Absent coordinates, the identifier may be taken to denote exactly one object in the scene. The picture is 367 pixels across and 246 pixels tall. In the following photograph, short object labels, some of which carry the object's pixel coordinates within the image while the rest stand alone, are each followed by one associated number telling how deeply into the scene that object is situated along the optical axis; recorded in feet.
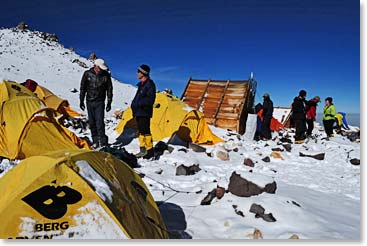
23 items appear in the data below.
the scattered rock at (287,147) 21.00
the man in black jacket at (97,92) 14.75
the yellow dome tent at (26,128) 12.07
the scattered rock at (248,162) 15.66
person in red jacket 27.30
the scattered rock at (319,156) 18.69
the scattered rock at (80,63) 67.87
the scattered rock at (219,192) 9.39
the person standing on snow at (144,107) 14.38
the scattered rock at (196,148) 18.24
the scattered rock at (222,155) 16.83
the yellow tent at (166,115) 19.04
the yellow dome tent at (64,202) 4.76
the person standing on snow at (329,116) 28.09
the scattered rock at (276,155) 18.41
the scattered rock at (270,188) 9.61
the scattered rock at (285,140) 26.22
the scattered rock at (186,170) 12.64
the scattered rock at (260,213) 7.96
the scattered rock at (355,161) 16.89
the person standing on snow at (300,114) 25.77
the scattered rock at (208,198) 9.23
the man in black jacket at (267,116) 27.89
